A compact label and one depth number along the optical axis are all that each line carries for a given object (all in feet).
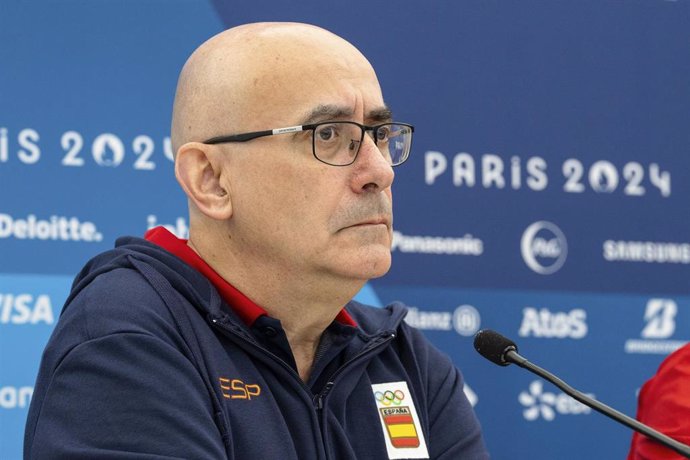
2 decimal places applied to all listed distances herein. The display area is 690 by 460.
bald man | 14.35
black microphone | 14.08
